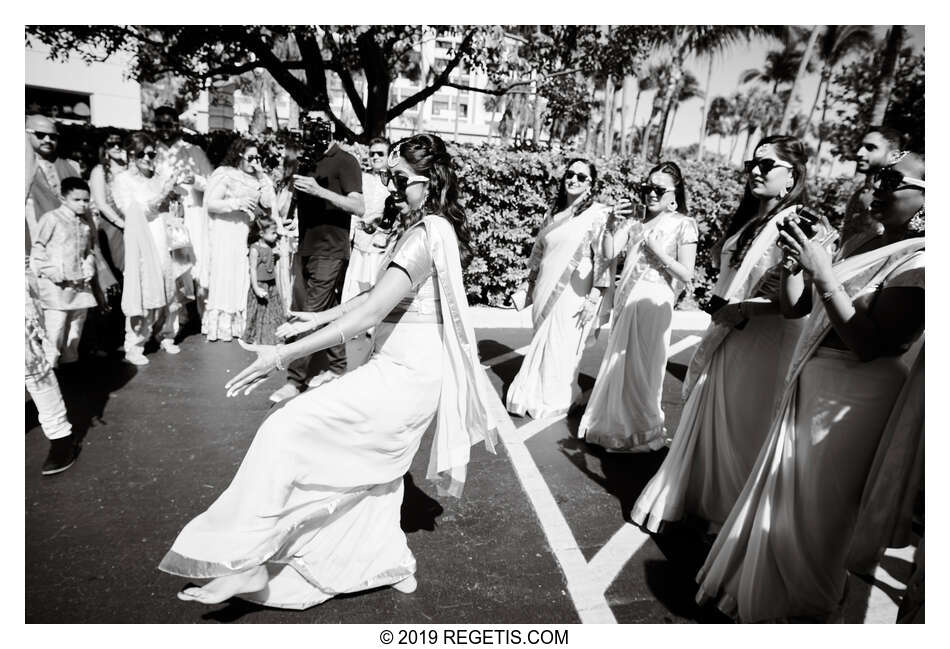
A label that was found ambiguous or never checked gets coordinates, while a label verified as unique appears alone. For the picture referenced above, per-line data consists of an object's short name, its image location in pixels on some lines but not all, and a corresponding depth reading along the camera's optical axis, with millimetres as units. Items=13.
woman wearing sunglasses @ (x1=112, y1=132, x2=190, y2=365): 5855
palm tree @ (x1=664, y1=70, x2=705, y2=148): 48322
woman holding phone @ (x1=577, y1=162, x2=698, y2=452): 4195
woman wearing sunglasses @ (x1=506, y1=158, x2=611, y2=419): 4840
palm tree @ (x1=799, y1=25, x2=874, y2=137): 21909
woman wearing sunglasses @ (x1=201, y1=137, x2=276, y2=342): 6824
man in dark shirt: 5160
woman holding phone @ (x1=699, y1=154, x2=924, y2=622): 2035
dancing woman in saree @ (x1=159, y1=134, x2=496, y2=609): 2137
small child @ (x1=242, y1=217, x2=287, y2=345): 6285
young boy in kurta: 4703
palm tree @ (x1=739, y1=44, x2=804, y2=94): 37031
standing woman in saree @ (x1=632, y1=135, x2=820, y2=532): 2971
